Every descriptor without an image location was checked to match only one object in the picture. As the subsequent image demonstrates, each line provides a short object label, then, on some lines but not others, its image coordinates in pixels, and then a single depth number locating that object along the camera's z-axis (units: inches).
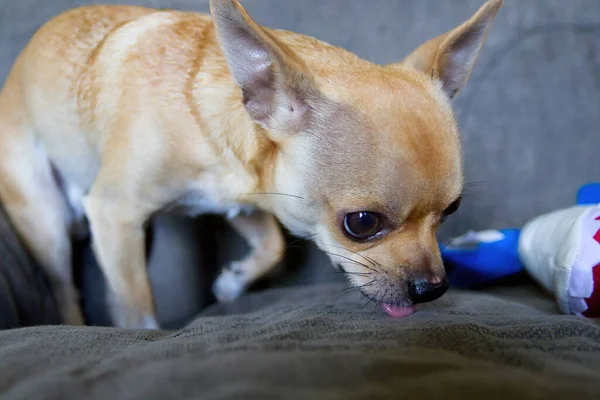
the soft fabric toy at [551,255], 15.0
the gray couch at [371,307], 10.7
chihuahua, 14.2
